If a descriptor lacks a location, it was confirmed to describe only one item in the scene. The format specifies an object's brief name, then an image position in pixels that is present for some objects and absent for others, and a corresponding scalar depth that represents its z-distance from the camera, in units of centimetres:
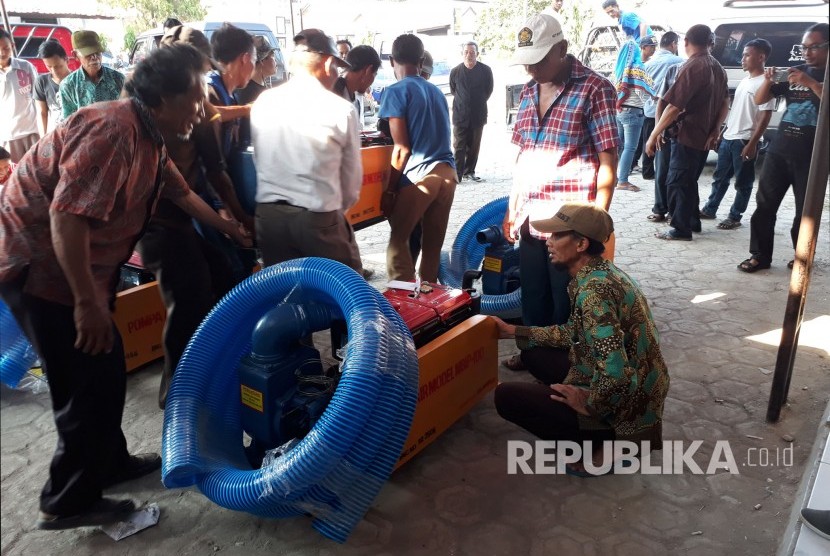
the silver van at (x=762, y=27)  855
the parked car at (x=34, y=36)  1343
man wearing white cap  282
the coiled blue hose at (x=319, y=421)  187
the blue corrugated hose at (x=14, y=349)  175
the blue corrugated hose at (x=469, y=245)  438
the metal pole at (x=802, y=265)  245
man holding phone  404
